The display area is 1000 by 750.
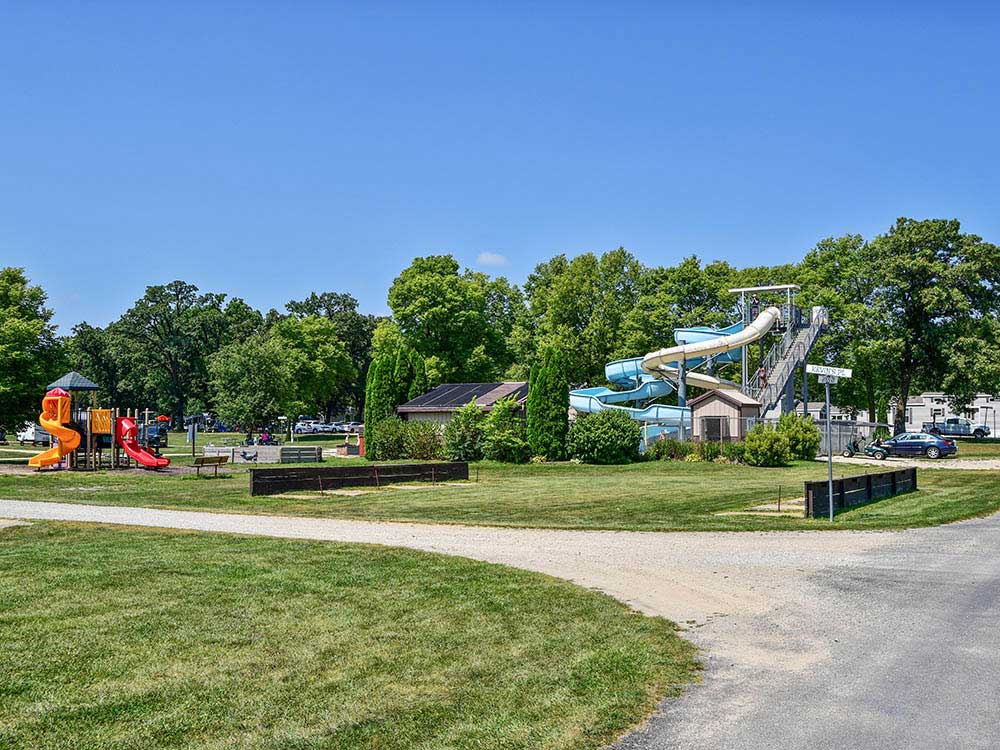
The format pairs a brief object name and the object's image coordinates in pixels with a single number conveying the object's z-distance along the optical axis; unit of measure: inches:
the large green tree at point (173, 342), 4047.7
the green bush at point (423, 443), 1686.8
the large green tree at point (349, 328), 4276.6
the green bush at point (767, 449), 1416.1
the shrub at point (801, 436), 1505.9
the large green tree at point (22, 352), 1642.5
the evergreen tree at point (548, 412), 1615.4
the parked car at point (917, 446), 1720.0
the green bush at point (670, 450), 1557.6
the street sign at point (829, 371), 651.8
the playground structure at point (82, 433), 1462.8
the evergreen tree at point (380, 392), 1891.0
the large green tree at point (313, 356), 3297.2
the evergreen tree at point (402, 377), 1931.6
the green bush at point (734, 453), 1470.2
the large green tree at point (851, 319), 2249.0
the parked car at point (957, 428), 2945.4
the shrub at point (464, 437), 1635.1
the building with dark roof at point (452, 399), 1892.2
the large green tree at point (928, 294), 2203.5
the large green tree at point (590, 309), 2544.3
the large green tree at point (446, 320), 2669.8
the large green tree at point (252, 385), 2464.3
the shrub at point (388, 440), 1713.8
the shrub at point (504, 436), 1599.4
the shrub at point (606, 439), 1531.7
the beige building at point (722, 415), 1779.0
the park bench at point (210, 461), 1304.6
